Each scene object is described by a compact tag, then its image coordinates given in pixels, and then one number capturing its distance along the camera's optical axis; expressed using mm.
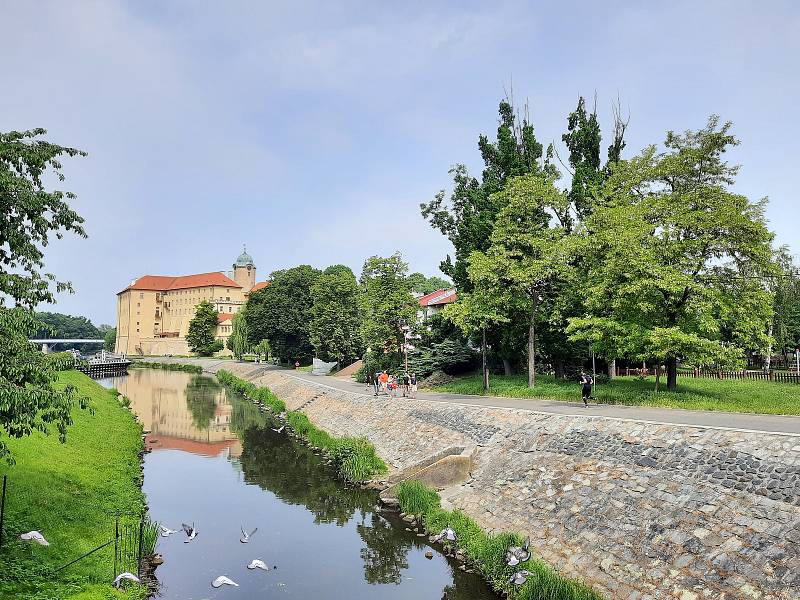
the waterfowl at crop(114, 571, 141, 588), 12337
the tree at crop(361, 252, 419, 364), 40631
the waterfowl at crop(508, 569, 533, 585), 12711
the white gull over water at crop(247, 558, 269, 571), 15047
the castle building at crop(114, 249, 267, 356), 144125
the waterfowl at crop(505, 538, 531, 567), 13225
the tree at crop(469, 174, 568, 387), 29766
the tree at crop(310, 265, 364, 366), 57781
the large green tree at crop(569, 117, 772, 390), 24016
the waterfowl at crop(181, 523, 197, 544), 17484
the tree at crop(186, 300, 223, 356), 122750
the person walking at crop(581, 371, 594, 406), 24406
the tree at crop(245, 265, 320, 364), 70875
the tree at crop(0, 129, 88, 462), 9070
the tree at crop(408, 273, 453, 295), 129250
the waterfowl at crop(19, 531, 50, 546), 12273
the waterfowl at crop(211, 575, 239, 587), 13602
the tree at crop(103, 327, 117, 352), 174000
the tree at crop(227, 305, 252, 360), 88500
